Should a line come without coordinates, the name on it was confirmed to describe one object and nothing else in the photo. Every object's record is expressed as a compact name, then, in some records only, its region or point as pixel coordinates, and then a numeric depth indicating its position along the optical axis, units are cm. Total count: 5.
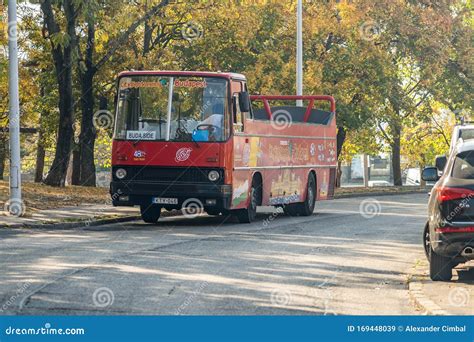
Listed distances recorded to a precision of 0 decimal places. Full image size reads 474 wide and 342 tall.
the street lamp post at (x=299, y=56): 4069
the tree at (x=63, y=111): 3519
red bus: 2367
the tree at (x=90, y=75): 3825
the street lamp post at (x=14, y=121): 2472
